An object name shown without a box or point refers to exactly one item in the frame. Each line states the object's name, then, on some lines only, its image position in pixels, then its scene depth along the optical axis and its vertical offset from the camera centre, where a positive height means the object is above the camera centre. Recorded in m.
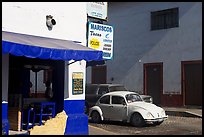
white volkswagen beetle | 15.52 -1.06
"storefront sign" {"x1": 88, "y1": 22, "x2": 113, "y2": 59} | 13.09 +1.74
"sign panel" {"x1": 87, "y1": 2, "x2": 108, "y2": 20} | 14.29 +2.95
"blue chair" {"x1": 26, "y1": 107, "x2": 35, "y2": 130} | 11.48 -1.03
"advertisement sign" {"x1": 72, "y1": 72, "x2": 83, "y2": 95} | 11.95 +0.08
